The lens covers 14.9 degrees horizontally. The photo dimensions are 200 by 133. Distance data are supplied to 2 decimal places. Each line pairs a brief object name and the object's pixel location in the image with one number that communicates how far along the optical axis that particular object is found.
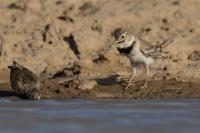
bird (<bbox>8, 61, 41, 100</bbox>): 11.80
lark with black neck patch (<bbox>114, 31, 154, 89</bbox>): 12.84
